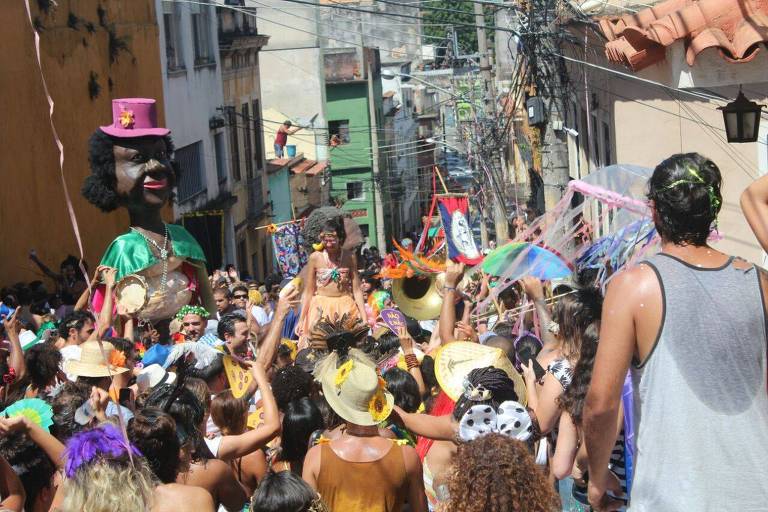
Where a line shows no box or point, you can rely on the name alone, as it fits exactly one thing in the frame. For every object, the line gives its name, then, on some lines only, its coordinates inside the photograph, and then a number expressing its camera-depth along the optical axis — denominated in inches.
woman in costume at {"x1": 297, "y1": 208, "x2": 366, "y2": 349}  377.7
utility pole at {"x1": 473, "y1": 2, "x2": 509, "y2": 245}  1280.8
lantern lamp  363.9
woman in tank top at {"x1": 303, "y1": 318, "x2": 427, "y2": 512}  182.4
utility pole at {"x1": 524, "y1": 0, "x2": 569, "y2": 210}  649.5
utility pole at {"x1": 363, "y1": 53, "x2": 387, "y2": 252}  1934.1
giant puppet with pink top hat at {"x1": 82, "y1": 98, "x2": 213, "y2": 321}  278.8
